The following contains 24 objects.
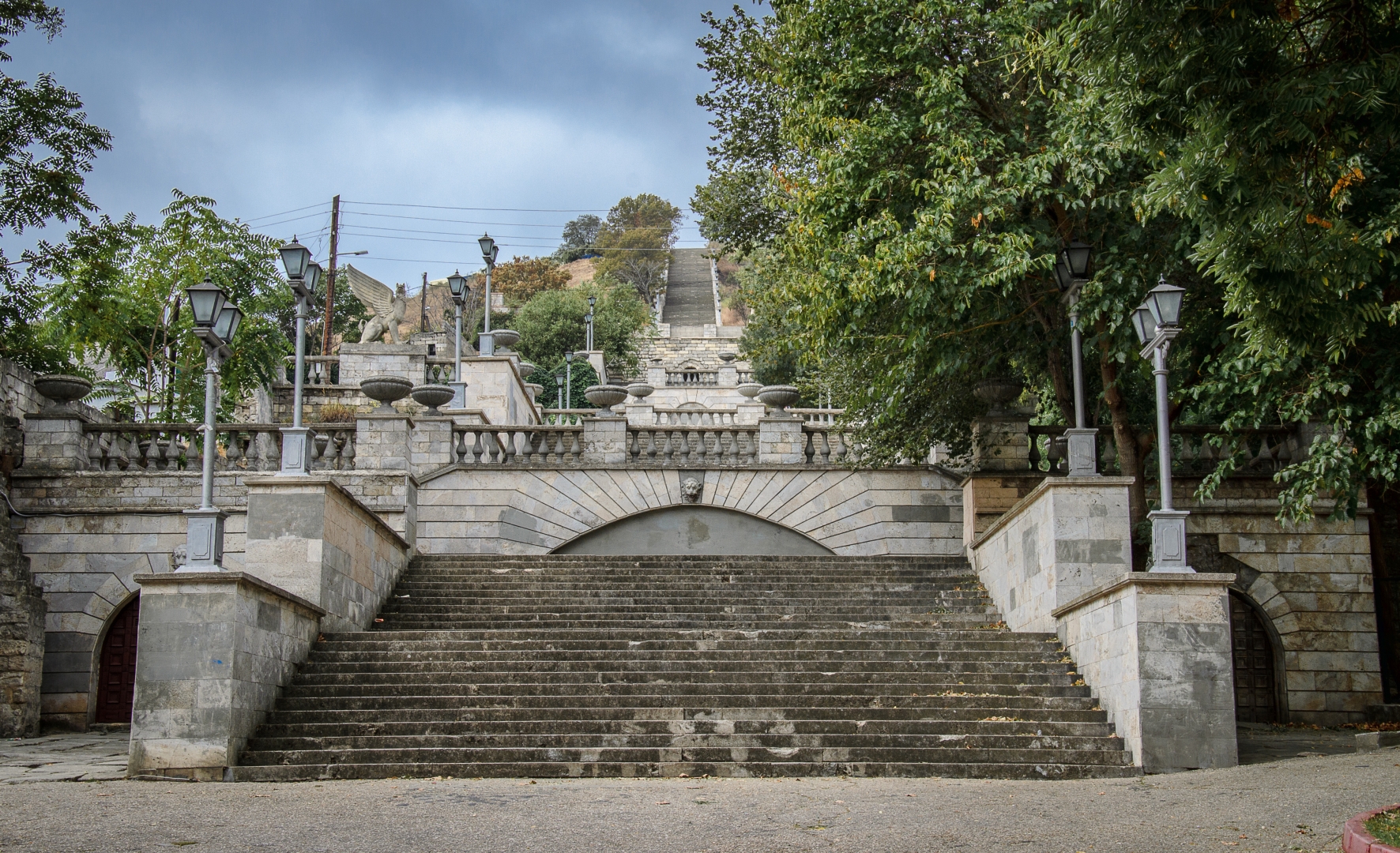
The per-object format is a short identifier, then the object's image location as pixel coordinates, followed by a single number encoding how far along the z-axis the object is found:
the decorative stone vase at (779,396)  20.50
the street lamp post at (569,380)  43.06
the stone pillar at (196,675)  10.77
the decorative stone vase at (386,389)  18.61
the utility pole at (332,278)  36.84
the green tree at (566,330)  54.34
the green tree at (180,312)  24.23
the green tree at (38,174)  18.00
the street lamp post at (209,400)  11.39
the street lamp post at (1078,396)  13.74
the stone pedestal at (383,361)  28.97
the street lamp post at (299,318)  13.75
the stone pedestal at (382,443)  18.95
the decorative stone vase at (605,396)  20.53
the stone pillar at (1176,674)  10.88
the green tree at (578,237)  112.50
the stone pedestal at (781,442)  20.33
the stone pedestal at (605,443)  20.27
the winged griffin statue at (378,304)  33.72
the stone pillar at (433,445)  19.75
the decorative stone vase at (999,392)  17.55
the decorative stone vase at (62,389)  18.02
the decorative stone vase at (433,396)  19.88
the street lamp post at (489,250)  25.92
